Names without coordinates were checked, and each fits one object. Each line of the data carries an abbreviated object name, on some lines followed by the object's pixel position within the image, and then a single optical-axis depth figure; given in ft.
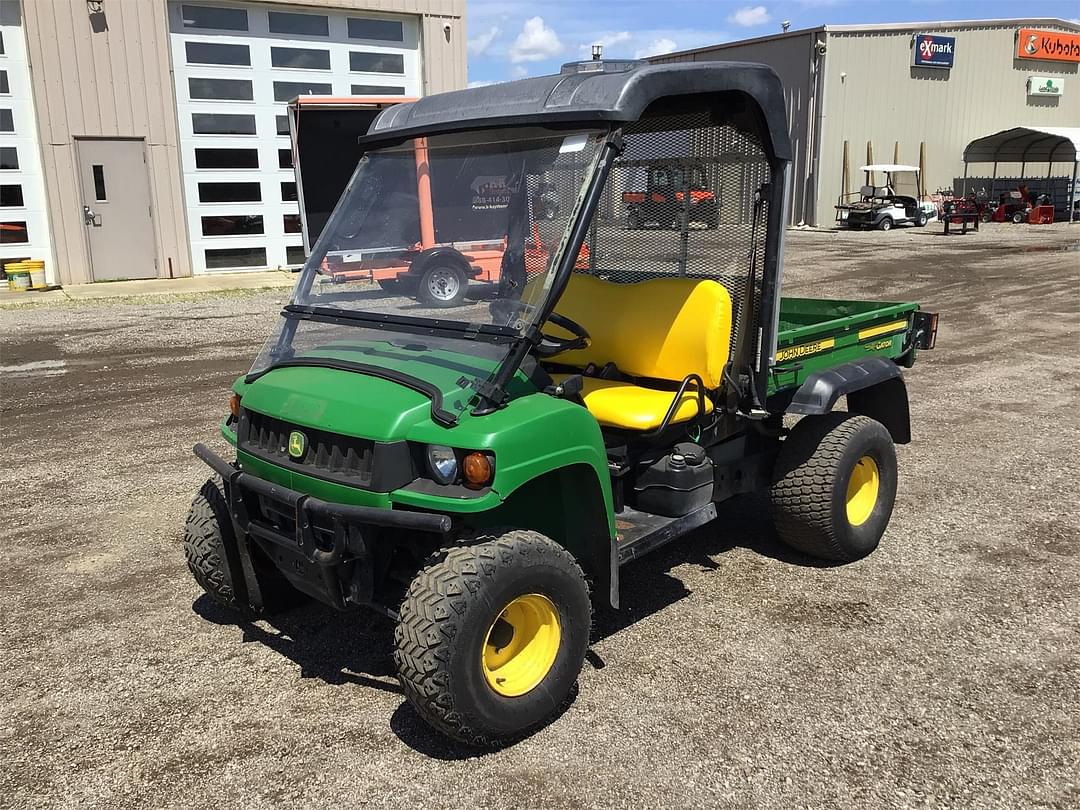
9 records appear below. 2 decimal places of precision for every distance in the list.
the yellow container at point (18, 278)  47.78
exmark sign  99.09
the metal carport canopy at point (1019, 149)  102.83
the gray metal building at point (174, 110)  48.01
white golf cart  89.56
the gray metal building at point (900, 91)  96.27
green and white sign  109.91
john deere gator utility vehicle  9.77
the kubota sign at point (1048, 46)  106.93
